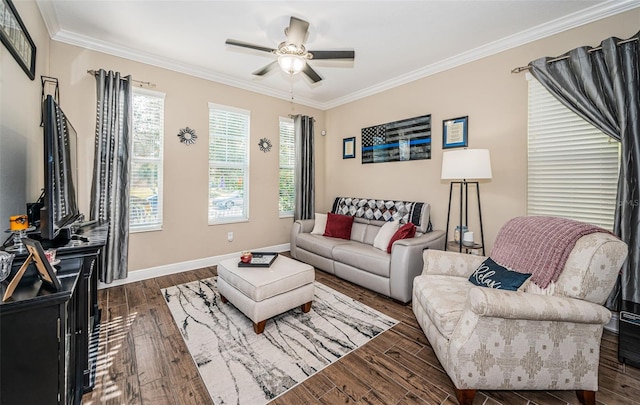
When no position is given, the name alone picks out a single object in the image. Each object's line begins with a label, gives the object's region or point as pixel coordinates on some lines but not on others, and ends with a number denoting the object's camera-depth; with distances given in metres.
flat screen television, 1.42
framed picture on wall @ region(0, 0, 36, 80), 1.62
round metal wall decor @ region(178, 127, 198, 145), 3.64
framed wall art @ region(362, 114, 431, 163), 3.68
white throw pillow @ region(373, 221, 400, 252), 3.28
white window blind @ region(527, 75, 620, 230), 2.38
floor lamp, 2.60
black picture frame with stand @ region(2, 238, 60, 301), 1.07
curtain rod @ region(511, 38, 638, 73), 2.16
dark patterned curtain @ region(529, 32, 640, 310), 2.12
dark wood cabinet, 1.00
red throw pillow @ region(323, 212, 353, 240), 3.96
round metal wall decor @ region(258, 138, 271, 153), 4.45
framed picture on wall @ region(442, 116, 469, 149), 3.28
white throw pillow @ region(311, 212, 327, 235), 4.18
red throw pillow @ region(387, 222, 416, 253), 3.11
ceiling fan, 2.31
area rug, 1.72
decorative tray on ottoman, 2.59
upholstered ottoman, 2.23
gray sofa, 2.80
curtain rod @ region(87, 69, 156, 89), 3.29
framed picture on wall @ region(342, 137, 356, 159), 4.74
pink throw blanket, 1.69
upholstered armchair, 1.47
